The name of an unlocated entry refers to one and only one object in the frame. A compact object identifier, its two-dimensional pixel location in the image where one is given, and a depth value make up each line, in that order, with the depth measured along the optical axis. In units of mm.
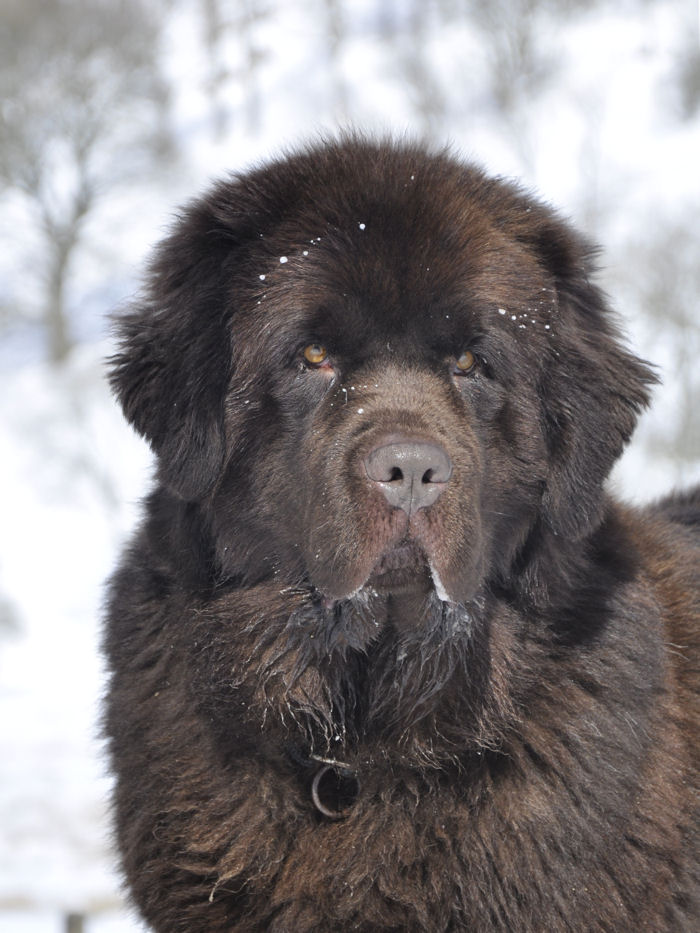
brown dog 2723
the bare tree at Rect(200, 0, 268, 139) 36781
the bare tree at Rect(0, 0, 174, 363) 27062
